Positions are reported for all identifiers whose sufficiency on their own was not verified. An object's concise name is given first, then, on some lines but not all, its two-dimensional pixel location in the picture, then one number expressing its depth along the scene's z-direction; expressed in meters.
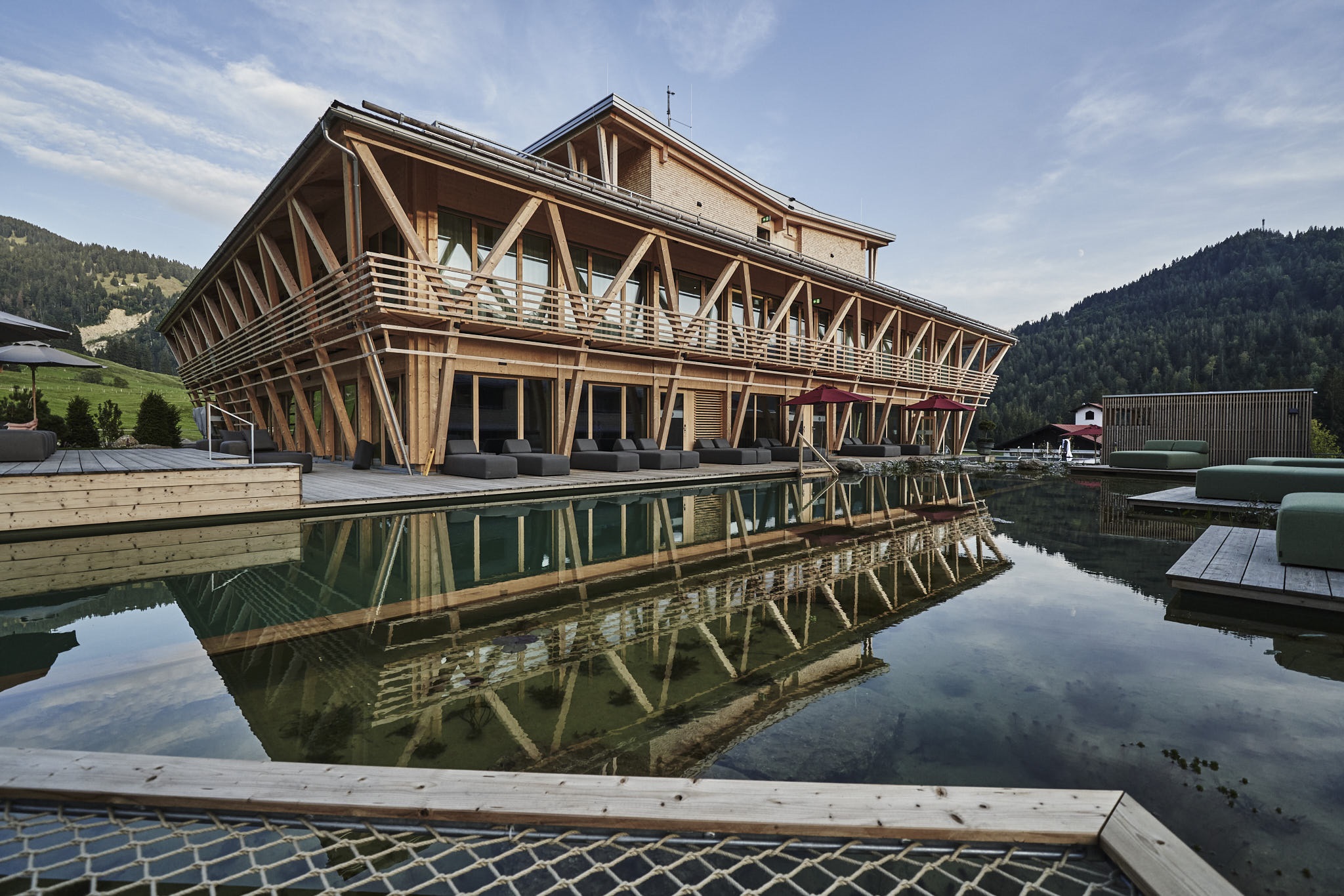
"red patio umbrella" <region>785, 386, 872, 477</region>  17.25
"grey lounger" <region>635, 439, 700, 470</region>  16.17
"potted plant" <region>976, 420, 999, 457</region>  32.92
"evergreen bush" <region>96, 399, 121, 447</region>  27.03
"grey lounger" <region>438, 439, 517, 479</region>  12.62
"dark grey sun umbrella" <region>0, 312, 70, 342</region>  9.17
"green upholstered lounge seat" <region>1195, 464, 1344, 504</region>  8.16
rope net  1.58
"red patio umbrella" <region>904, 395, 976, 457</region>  23.27
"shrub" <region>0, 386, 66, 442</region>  24.12
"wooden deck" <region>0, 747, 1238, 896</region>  1.67
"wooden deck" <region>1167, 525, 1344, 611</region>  4.42
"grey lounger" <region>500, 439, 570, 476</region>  13.46
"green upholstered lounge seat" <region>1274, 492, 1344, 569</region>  4.88
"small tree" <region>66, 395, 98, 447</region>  24.92
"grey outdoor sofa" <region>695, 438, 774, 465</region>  18.45
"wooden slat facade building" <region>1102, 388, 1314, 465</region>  18.61
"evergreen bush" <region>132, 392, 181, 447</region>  26.38
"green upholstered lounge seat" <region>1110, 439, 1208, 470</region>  17.00
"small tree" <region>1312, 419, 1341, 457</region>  31.81
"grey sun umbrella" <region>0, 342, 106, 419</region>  12.31
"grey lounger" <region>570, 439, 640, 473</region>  14.50
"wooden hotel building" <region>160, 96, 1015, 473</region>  13.45
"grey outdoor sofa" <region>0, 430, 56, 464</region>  9.64
